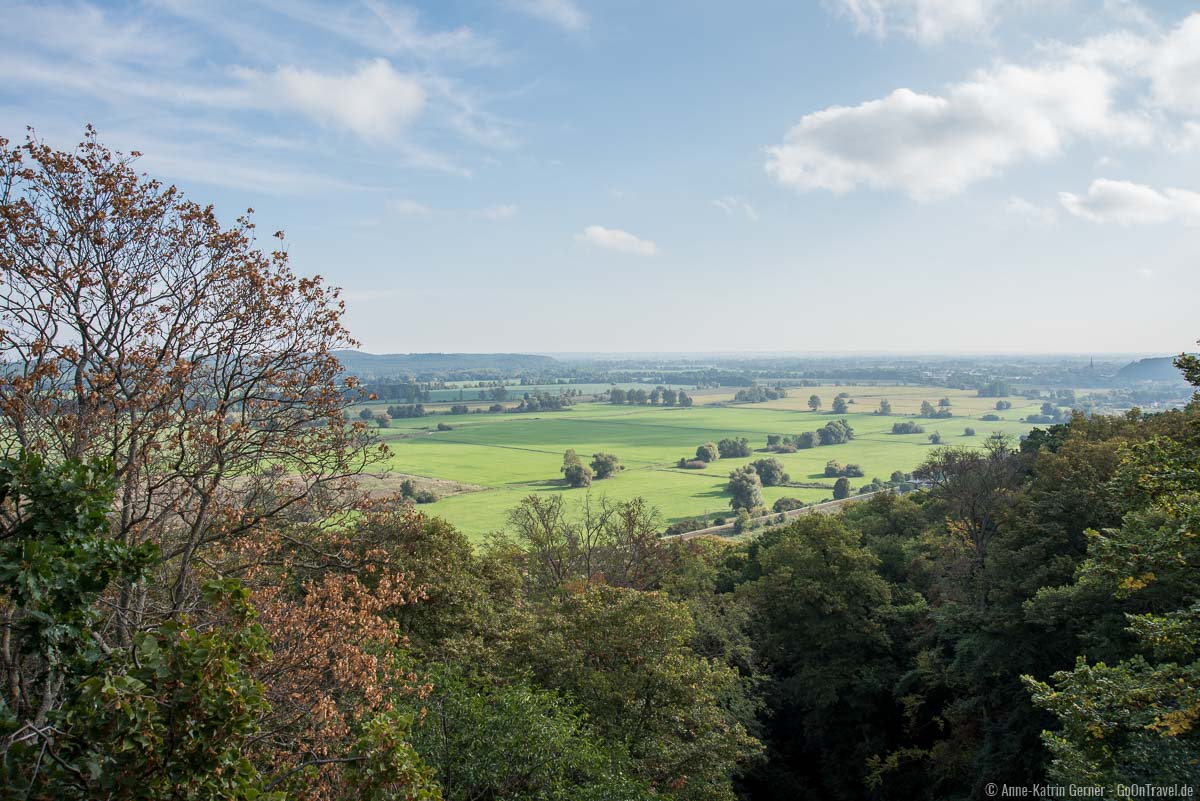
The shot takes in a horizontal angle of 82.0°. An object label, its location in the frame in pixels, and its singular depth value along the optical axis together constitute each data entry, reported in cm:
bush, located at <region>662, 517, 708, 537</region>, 6488
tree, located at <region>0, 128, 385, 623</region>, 1064
